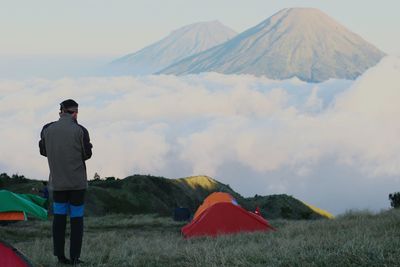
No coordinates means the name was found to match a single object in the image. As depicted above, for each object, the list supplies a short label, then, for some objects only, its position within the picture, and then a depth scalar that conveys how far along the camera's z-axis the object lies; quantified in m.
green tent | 21.84
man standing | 8.83
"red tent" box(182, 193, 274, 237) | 16.44
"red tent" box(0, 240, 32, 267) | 7.08
